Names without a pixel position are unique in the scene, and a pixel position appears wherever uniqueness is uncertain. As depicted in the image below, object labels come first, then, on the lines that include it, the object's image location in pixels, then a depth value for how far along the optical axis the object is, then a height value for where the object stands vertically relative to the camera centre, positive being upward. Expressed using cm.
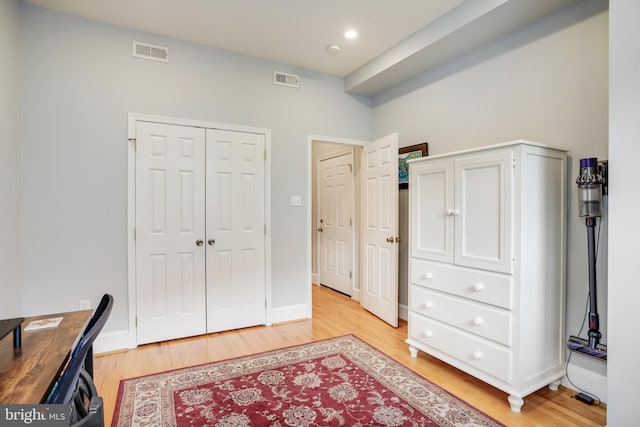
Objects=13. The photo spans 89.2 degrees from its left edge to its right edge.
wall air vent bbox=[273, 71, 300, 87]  361 +149
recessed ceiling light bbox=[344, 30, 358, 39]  297 +164
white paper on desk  147 -53
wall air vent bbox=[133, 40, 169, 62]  296 +148
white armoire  205 -37
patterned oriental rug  194 -124
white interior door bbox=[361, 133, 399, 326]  348 -21
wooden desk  97 -54
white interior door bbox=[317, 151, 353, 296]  471 -18
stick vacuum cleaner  200 -2
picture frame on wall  348 +59
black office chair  98 -55
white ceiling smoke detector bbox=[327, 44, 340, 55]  324 +164
